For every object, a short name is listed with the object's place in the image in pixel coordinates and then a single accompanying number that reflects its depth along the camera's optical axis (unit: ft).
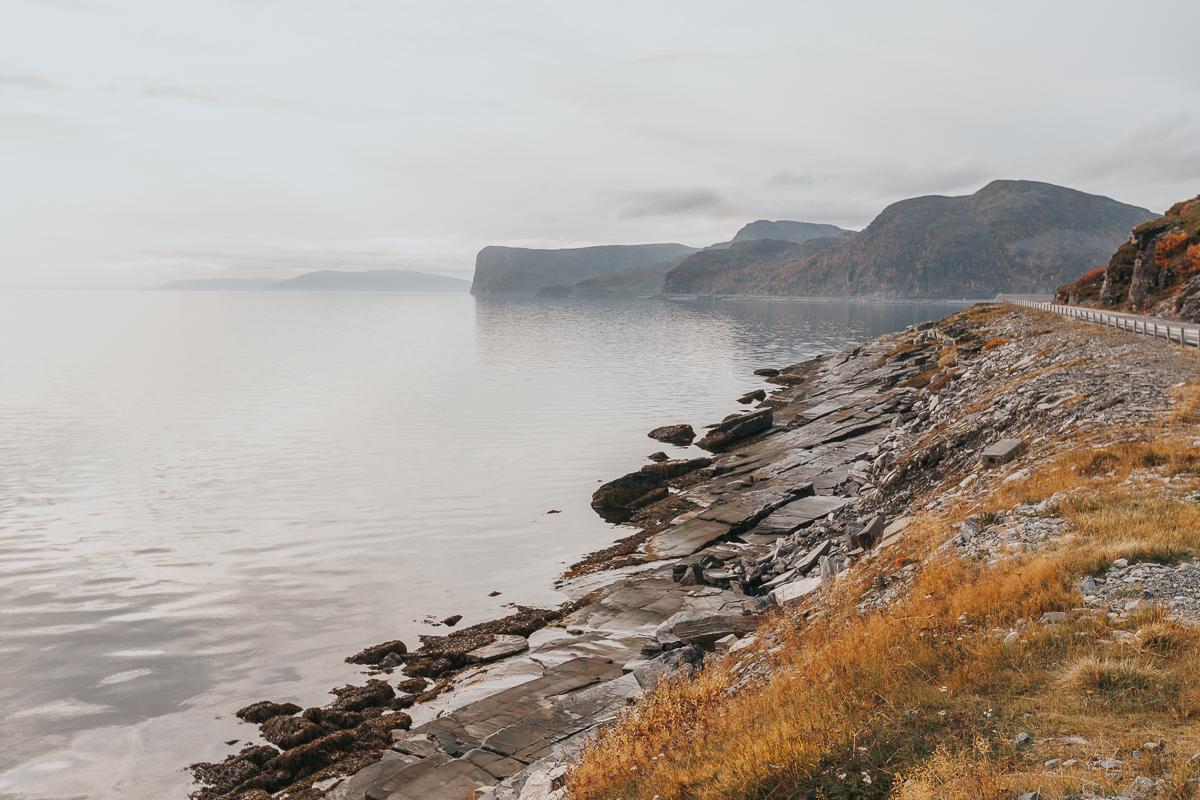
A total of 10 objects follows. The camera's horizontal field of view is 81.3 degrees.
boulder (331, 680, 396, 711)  54.95
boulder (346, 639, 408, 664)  62.75
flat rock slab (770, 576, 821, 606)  52.65
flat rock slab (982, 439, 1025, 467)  59.93
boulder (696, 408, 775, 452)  140.26
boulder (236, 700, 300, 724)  53.93
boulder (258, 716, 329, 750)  50.44
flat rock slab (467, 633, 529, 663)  61.05
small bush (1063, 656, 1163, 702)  25.14
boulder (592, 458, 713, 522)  105.70
